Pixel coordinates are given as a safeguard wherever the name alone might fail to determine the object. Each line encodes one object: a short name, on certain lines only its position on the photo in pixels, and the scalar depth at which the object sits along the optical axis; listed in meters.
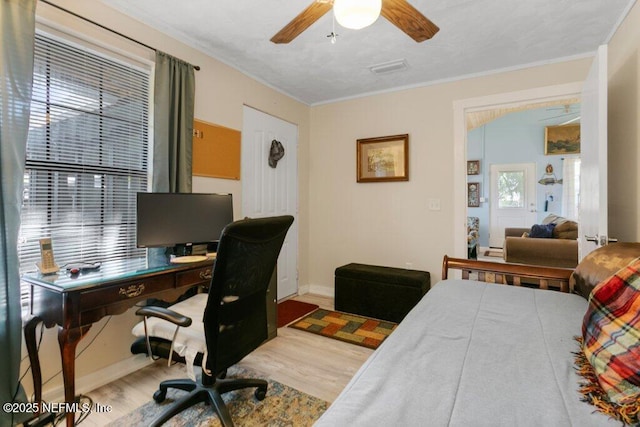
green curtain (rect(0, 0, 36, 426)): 1.51
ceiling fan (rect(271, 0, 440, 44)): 1.47
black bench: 3.01
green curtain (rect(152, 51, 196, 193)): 2.23
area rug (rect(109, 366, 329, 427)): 1.67
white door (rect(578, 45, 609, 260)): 1.92
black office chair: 1.39
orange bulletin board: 2.62
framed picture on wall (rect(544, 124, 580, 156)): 6.94
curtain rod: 1.77
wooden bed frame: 1.87
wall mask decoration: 3.47
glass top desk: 1.46
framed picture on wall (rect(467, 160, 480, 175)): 7.85
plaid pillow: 0.76
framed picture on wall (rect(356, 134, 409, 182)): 3.53
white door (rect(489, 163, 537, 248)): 7.37
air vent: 2.90
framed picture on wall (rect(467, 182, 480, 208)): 7.82
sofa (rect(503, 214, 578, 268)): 3.99
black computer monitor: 2.01
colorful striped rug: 2.69
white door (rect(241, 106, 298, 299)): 3.22
